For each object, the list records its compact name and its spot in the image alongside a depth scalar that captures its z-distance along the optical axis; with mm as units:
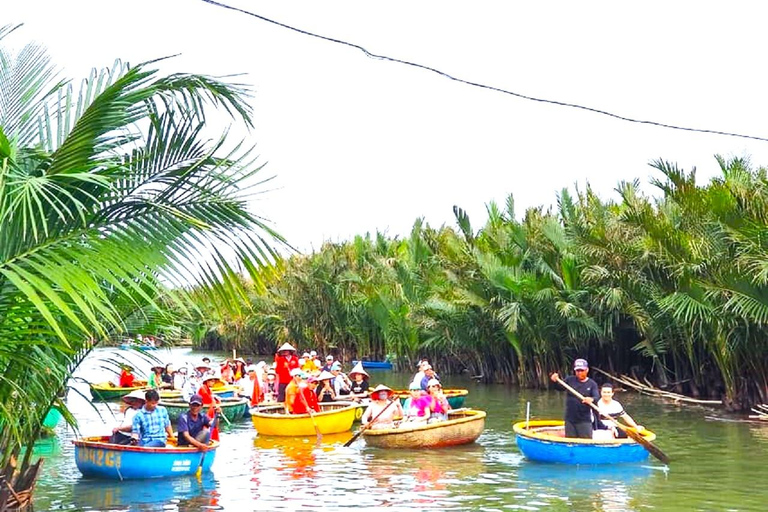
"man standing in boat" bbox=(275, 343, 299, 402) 25609
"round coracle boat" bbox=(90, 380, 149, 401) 30802
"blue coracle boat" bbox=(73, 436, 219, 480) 15609
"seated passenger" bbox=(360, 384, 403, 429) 20422
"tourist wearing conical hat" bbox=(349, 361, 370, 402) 27739
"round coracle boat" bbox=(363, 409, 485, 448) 19328
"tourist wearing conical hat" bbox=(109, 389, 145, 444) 16312
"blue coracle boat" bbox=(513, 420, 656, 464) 16562
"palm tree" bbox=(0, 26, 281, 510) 6695
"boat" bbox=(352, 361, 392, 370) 47062
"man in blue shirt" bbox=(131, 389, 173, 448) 15898
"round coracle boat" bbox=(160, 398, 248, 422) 24375
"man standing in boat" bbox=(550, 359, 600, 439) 16359
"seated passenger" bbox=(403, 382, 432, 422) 20109
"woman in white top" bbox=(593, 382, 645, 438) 16688
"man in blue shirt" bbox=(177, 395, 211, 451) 16359
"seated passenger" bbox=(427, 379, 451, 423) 20141
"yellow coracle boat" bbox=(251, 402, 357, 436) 21906
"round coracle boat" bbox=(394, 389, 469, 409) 26672
